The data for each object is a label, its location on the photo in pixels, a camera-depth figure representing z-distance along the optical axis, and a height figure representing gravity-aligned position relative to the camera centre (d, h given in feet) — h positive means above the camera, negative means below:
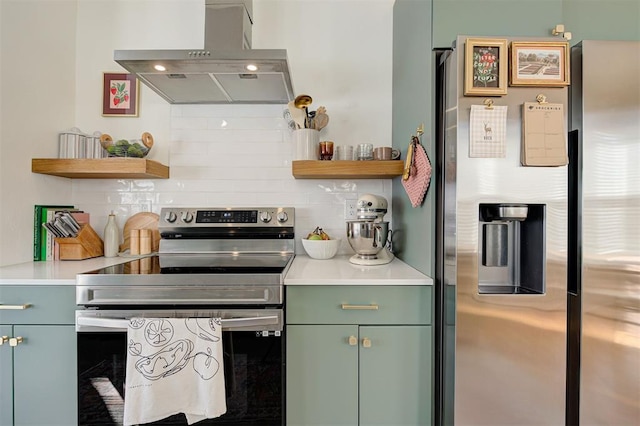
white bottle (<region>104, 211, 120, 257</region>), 6.56 -0.50
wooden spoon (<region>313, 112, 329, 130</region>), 6.58 +1.79
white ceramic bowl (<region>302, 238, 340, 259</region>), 6.30 -0.64
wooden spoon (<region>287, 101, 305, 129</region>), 6.39 +1.81
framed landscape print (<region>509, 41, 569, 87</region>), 4.06 +1.77
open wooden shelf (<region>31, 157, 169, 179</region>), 5.98 +0.80
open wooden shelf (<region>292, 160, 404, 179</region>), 5.99 +0.79
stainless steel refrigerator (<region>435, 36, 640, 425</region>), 4.06 -0.60
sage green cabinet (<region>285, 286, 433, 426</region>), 4.63 -1.90
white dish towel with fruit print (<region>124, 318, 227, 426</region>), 4.20 -1.93
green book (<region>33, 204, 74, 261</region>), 6.11 -0.40
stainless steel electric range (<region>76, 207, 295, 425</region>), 4.41 -1.44
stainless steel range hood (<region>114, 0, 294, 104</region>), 5.00 +2.20
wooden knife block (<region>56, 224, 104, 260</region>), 6.13 -0.61
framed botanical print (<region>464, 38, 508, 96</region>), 4.05 +1.73
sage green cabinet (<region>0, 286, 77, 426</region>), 4.56 -1.90
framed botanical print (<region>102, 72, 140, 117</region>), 6.97 +2.36
